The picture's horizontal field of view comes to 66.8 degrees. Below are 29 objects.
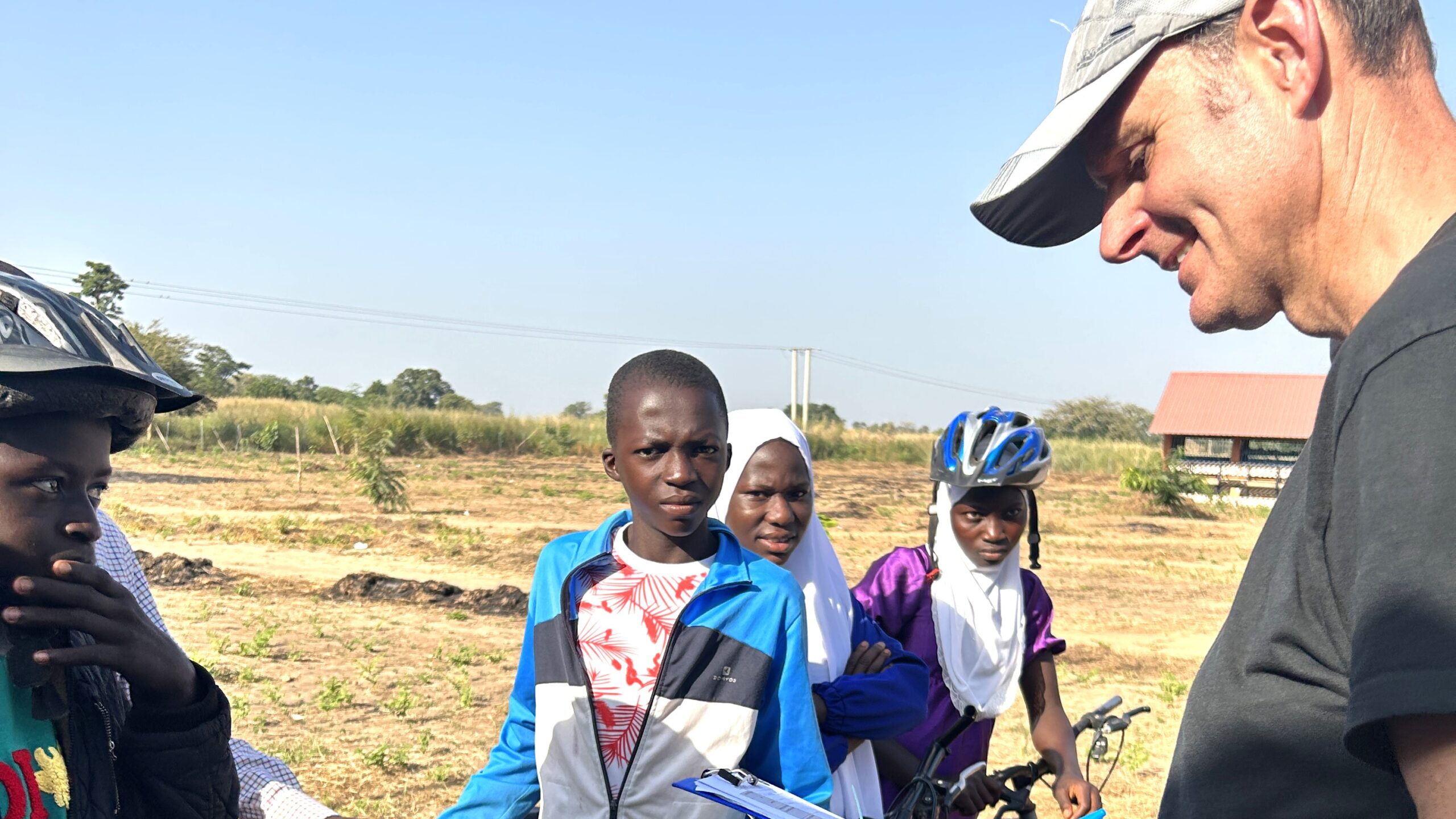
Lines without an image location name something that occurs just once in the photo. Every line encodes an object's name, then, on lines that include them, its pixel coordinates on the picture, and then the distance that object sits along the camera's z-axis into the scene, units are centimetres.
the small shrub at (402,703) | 761
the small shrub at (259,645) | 885
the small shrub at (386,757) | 650
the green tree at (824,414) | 6075
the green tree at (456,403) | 5855
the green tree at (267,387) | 5520
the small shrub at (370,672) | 838
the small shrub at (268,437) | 3161
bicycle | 306
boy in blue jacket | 256
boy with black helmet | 146
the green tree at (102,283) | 3891
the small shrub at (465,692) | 788
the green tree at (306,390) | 5712
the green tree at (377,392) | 5477
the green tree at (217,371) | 3809
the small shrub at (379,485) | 1923
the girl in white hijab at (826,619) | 292
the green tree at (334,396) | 4778
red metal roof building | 3459
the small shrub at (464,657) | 897
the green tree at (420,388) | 6862
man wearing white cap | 87
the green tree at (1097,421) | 6738
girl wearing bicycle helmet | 374
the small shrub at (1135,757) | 700
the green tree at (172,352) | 2896
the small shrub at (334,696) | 763
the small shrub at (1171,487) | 2488
